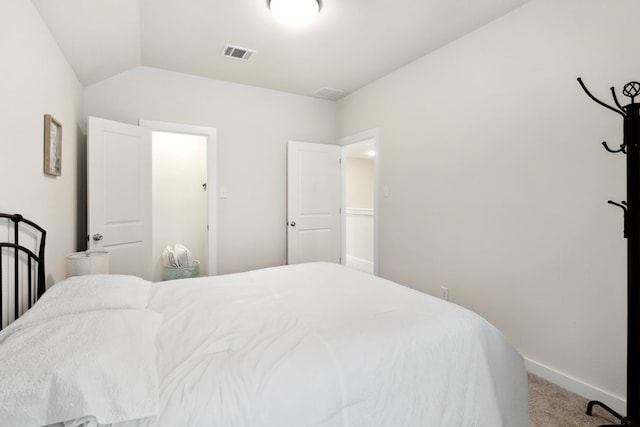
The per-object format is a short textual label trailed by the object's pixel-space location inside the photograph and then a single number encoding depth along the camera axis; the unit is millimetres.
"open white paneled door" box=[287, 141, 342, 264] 4070
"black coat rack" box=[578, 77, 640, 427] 1504
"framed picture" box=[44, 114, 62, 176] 1969
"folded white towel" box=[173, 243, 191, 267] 4102
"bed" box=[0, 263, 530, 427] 839
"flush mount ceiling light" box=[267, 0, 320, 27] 2182
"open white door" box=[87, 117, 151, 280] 2828
